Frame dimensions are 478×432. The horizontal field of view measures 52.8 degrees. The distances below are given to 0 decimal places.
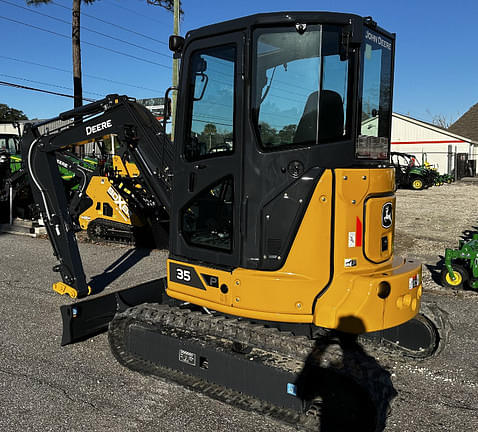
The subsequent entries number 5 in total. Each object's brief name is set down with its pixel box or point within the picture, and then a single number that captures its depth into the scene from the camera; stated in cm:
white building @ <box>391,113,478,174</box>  3878
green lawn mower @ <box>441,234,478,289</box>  721
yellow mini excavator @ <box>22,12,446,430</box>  341
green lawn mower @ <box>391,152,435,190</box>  2564
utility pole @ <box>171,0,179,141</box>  1385
